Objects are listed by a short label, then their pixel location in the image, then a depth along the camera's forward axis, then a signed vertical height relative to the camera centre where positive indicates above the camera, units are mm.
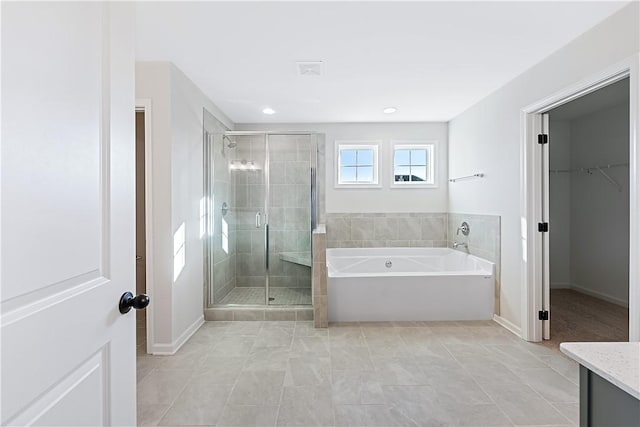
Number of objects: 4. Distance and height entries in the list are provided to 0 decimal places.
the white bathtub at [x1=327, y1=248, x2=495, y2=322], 3258 -881
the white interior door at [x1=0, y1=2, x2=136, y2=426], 621 -4
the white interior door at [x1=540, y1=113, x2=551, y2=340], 2781 -192
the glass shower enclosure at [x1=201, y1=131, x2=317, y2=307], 3689 -31
